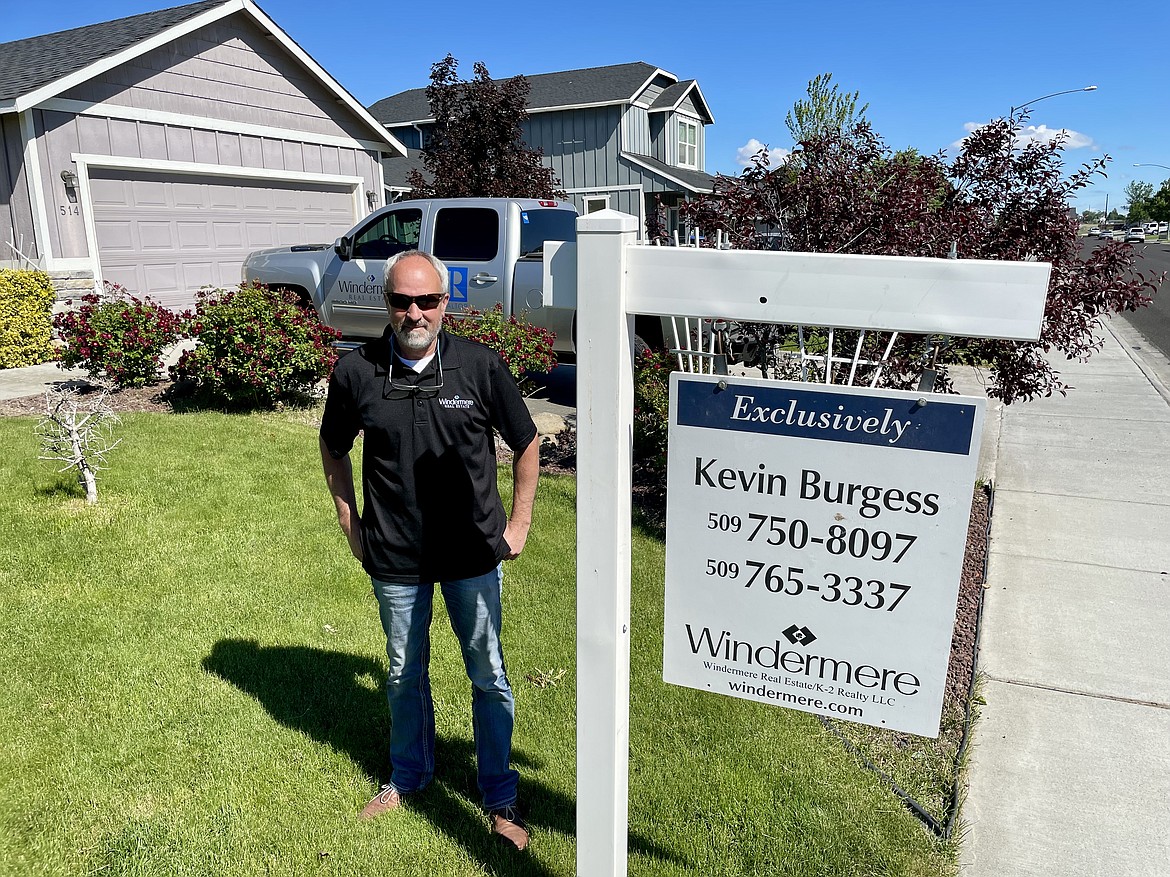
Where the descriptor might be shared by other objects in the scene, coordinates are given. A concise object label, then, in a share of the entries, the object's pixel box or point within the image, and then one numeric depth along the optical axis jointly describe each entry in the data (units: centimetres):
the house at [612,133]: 2761
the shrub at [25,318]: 1069
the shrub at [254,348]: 779
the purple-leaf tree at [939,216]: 493
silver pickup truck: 970
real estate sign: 191
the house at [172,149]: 1159
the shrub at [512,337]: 783
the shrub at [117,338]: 838
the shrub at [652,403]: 587
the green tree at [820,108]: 2420
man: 273
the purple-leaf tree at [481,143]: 1827
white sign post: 173
